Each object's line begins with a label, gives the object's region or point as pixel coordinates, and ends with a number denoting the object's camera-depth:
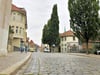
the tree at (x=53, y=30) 33.85
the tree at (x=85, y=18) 16.86
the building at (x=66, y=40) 37.69
